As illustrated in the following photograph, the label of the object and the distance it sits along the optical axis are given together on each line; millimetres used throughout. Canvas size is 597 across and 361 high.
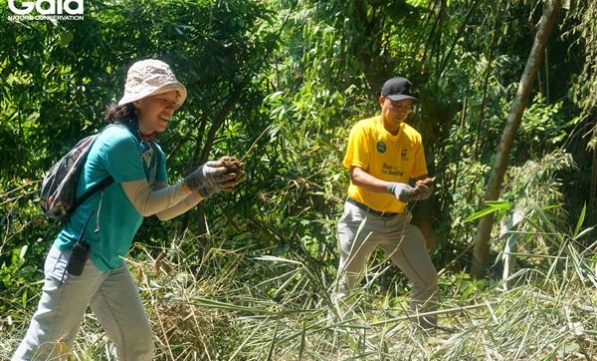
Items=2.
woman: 3822
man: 5566
